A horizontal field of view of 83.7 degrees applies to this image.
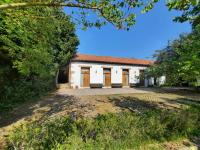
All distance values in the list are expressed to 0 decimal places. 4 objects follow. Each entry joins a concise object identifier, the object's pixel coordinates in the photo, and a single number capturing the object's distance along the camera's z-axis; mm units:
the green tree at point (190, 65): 3743
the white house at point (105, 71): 13278
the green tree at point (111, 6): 2254
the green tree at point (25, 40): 3178
